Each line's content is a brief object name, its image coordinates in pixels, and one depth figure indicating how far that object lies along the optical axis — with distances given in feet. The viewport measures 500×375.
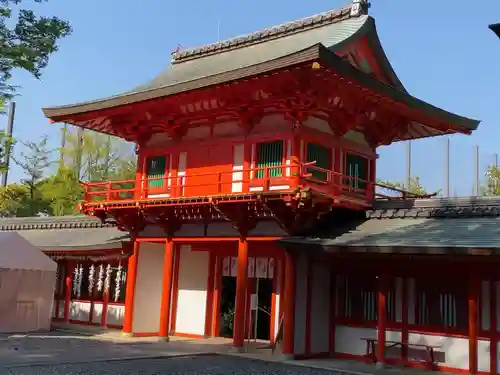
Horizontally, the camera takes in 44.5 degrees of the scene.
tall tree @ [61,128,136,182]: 133.59
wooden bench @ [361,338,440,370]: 42.97
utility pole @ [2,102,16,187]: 153.18
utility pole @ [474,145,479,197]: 190.87
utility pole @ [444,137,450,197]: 199.62
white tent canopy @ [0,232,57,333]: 54.75
